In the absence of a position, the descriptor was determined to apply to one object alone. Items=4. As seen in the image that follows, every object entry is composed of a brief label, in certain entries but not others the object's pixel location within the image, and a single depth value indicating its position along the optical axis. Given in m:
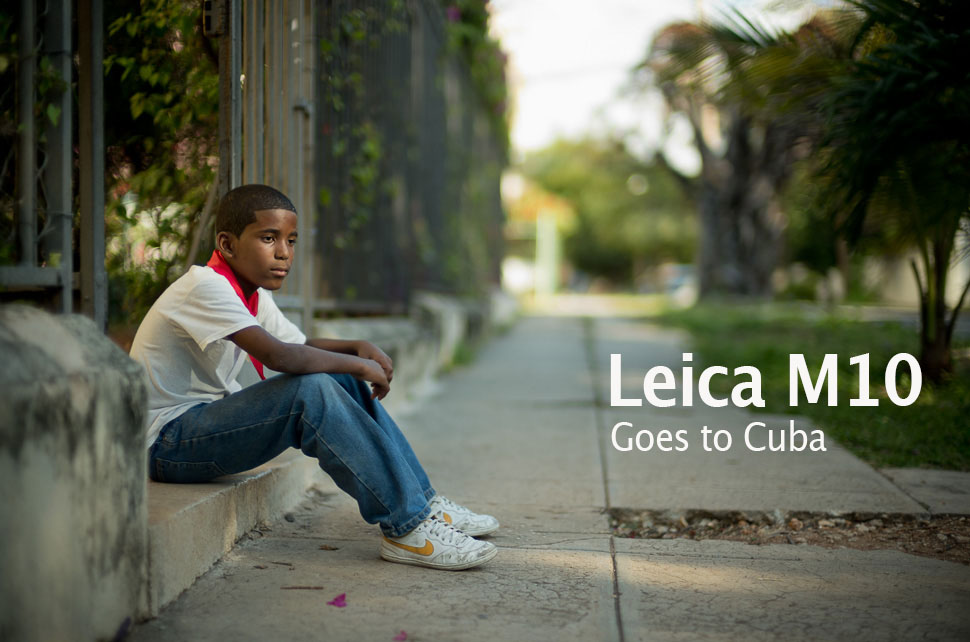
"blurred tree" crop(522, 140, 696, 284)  31.36
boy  2.76
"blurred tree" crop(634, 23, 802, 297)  17.91
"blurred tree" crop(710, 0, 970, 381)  4.65
